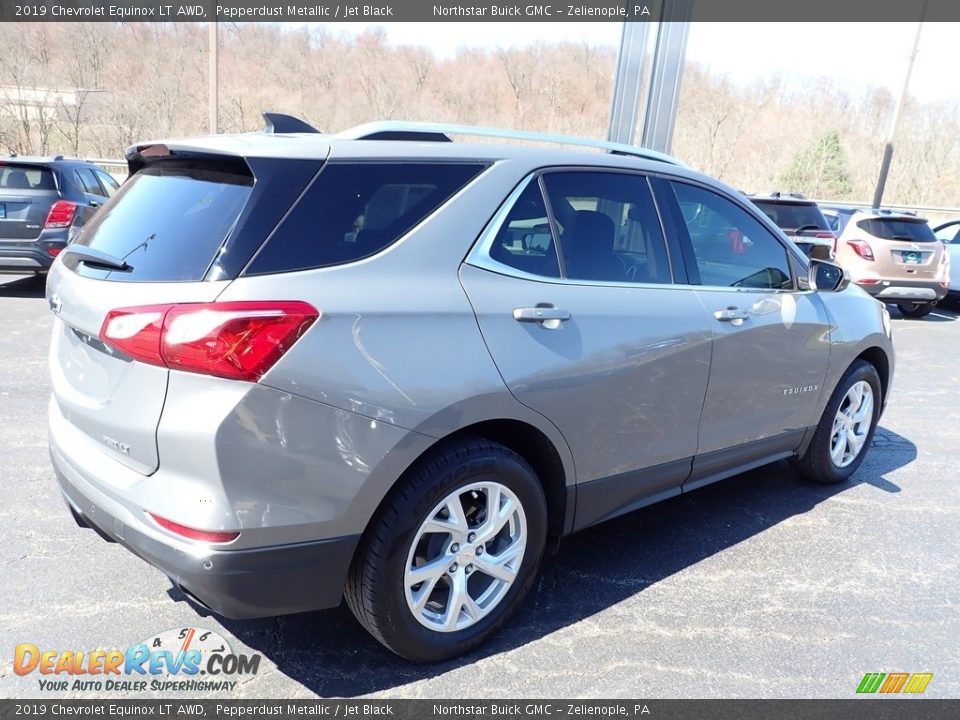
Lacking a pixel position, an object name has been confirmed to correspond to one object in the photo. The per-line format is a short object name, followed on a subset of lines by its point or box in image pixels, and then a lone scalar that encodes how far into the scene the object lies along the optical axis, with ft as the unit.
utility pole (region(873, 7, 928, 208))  65.82
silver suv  6.69
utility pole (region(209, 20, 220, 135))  51.55
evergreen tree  111.34
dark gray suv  28.32
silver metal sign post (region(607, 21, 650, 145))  29.14
